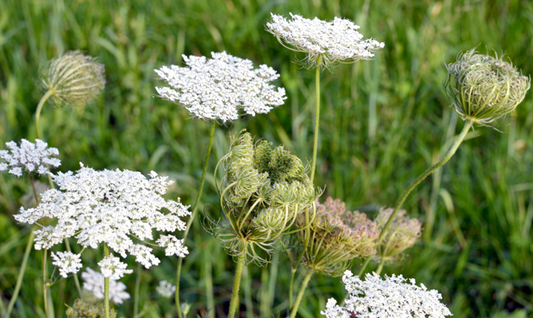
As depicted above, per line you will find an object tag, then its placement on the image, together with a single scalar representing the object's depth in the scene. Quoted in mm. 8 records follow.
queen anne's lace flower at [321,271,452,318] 793
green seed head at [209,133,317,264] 795
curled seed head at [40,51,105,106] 905
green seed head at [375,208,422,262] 880
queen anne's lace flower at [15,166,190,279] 782
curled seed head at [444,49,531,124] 818
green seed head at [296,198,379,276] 830
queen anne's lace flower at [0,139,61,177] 837
